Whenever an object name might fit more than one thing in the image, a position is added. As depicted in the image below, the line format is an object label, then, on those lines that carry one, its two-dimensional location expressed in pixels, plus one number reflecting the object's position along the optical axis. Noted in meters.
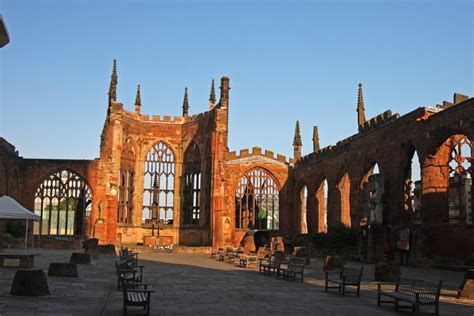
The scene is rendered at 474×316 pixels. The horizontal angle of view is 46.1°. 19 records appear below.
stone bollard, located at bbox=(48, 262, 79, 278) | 15.42
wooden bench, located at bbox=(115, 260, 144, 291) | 12.25
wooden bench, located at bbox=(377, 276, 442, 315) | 10.27
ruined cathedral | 31.25
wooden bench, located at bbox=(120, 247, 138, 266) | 18.29
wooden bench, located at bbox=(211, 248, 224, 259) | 31.84
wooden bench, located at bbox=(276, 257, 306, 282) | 17.17
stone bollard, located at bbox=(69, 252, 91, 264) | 21.12
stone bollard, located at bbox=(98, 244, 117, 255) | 30.53
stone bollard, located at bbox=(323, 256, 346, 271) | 20.80
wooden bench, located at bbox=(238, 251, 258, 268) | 23.53
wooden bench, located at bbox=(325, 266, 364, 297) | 13.43
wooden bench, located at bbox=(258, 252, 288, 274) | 18.58
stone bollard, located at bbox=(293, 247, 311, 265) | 29.33
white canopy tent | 18.39
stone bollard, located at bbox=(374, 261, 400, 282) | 17.23
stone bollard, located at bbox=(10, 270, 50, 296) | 10.87
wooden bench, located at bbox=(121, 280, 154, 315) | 9.39
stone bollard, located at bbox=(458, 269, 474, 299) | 13.16
